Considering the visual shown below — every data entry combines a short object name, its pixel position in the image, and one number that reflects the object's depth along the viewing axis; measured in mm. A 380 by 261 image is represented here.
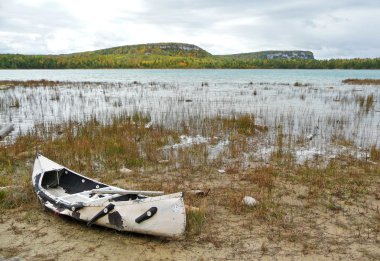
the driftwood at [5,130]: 13324
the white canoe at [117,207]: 5469
